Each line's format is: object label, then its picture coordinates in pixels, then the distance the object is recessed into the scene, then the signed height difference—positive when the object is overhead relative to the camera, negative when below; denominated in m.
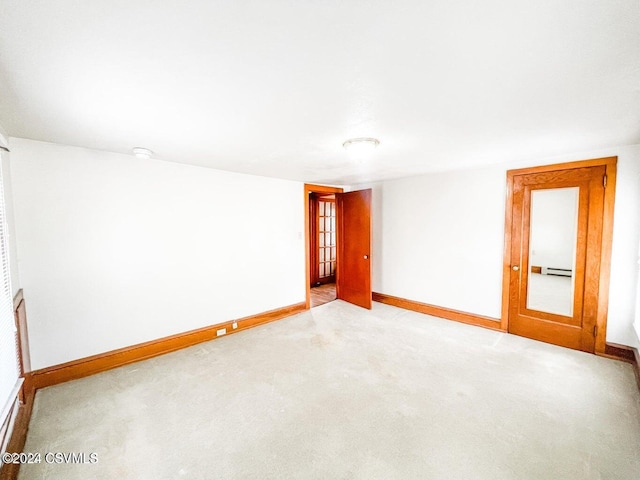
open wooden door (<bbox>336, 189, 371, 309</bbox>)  4.51 -0.42
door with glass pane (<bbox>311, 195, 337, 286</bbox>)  6.29 -0.41
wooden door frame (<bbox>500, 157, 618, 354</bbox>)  2.77 -0.26
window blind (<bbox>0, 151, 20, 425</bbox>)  1.51 -0.66
